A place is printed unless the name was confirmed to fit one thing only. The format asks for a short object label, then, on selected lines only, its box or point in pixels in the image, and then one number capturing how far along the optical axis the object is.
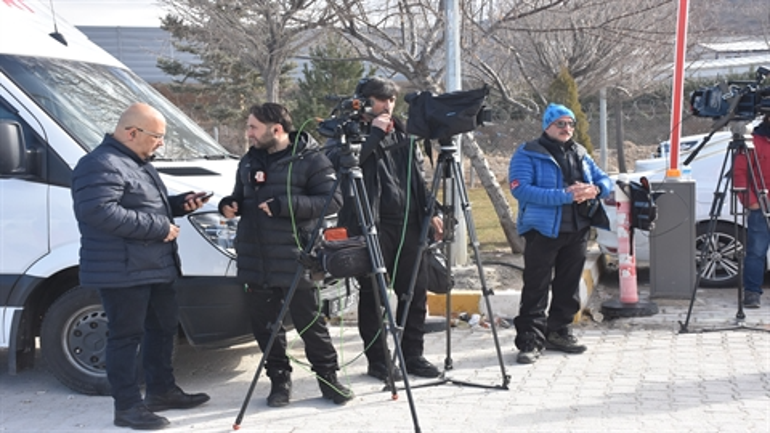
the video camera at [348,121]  5.13
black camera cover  5.61
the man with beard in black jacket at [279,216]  5.46
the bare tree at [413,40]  9.85
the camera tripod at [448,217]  5.75
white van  5.84
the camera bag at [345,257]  5.09
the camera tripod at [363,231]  5.13
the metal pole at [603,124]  20.68
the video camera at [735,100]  7.09
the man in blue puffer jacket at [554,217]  6.54
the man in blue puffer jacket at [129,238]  5.11
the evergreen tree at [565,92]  15.36
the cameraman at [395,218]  5.91
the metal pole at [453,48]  8.93
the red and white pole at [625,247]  8.24
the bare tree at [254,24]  9.85
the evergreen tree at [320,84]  23.59
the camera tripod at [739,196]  7.44
